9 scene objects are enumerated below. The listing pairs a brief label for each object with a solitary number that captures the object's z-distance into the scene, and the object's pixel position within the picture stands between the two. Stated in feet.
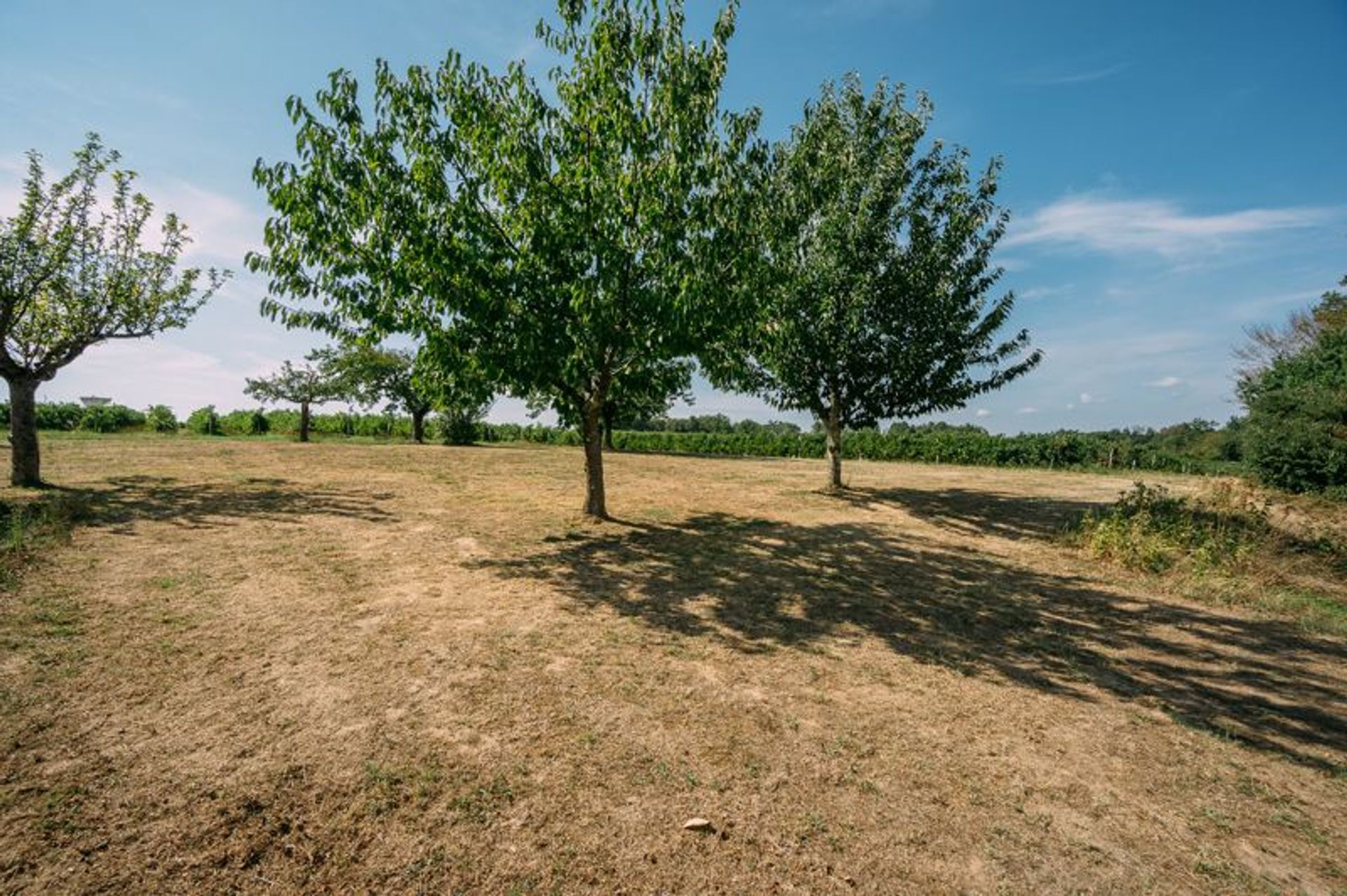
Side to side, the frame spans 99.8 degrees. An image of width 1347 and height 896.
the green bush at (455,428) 112.68
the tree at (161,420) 117.39
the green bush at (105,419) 111.34
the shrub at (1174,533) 33.50
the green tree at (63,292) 41.98
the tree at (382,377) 110.93
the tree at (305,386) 107.86
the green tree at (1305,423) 43.21
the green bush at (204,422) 119.65
